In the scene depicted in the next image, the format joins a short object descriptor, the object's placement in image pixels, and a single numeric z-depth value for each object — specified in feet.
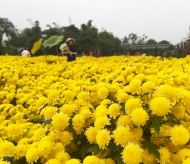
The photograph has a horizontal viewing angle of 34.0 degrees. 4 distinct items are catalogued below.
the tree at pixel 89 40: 95.26
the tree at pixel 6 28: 121.97
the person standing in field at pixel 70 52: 34.79
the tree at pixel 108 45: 105.19
